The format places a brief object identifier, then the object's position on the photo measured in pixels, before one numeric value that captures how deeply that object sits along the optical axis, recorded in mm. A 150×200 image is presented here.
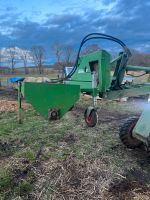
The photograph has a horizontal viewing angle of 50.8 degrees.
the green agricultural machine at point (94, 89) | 2464
